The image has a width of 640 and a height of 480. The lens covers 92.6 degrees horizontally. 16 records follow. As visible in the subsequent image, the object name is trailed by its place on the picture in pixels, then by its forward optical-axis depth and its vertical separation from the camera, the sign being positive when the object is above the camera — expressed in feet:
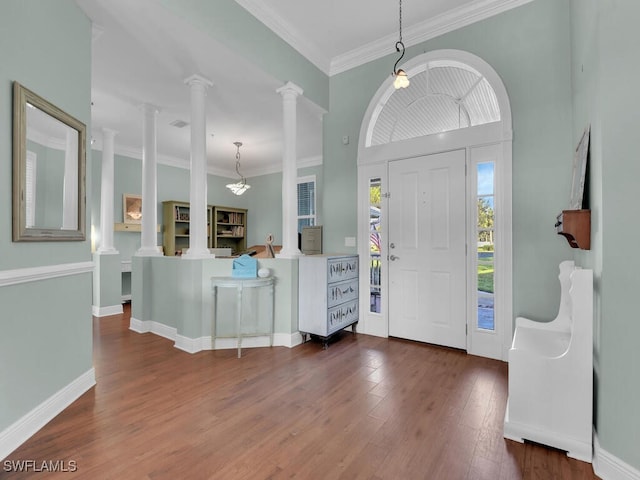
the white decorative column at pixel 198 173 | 10.70 +2.33
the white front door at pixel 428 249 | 10.47 -0.34
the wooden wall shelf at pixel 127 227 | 19.48 +0.75
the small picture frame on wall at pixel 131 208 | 20.12 +2.07
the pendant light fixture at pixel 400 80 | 8.21 +4.29
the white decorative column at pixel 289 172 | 11.77 +2.59
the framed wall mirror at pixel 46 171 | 5.78 +1.48
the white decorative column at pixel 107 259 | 15.92 -1.10
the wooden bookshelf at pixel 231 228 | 25.45 +0.93
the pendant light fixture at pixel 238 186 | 20.12 +3.66
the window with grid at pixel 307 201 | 24.18 +3.08
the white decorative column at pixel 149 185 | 13.04 +2.31
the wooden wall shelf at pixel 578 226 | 5.97 +0.27
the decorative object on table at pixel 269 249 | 12.16 -0.40
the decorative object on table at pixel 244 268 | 10.64 -1.01
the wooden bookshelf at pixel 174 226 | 21.84 +0.95
